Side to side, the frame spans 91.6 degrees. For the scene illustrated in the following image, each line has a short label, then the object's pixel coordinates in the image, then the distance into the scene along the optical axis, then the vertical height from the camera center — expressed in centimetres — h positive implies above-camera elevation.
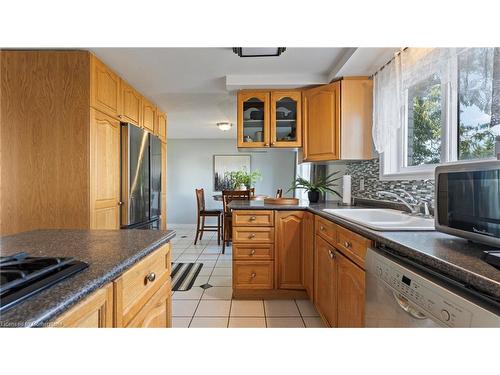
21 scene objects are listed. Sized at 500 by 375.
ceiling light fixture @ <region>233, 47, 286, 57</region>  197 +112
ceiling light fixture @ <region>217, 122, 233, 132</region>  413 +102
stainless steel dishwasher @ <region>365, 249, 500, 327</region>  59 -34
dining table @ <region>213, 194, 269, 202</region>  510 -27
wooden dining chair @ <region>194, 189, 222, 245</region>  443 -50
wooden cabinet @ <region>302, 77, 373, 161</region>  236 +64
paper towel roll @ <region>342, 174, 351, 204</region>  248 -4
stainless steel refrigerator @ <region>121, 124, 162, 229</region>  249 +7
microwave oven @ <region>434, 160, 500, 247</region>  74 -5
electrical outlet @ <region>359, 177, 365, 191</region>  251 +1
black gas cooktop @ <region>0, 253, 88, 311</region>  48 -21
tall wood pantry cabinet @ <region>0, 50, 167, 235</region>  197 +37
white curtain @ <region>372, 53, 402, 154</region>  188 +67
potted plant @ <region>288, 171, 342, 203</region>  263 -3
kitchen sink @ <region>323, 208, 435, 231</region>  114 -20
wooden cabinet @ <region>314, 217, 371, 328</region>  122 -54
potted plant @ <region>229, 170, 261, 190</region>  535 +15
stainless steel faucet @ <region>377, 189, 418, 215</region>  160 -15
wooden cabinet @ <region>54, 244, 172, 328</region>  56 -34
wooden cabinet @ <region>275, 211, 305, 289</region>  223 -58
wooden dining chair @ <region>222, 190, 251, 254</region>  377 -34
